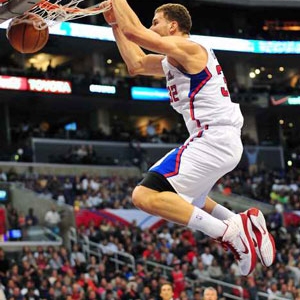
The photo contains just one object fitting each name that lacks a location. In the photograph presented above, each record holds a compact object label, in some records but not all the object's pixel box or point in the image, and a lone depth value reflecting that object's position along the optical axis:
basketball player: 6.09
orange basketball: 7.27
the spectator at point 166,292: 8.45
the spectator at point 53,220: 21.97
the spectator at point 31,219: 21.33
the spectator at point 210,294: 8.06
